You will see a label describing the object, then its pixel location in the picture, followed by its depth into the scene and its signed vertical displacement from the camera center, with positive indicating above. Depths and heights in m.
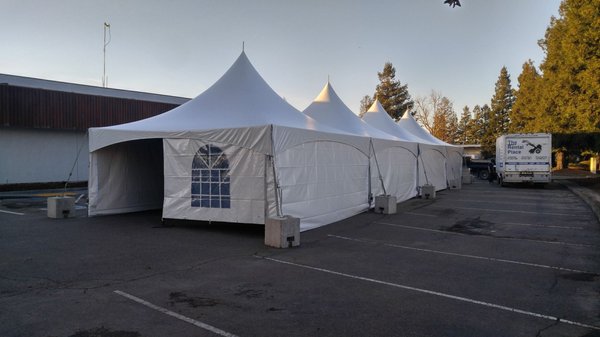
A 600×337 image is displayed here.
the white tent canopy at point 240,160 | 9.91 +0.09
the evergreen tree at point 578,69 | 23.69 +5.67
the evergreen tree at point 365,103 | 70.06 +10.03
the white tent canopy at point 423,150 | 20.19 +0.72
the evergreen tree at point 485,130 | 60.01 +5.15
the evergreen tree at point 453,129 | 73.59 +6.22
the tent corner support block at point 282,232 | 8.56 -1.36
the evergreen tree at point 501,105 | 60.16 +8.40
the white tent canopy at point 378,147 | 14.93 +0.66
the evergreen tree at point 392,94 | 62.25 +10.25
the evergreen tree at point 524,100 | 46.69 +7.38
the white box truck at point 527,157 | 23.84 +0.43
